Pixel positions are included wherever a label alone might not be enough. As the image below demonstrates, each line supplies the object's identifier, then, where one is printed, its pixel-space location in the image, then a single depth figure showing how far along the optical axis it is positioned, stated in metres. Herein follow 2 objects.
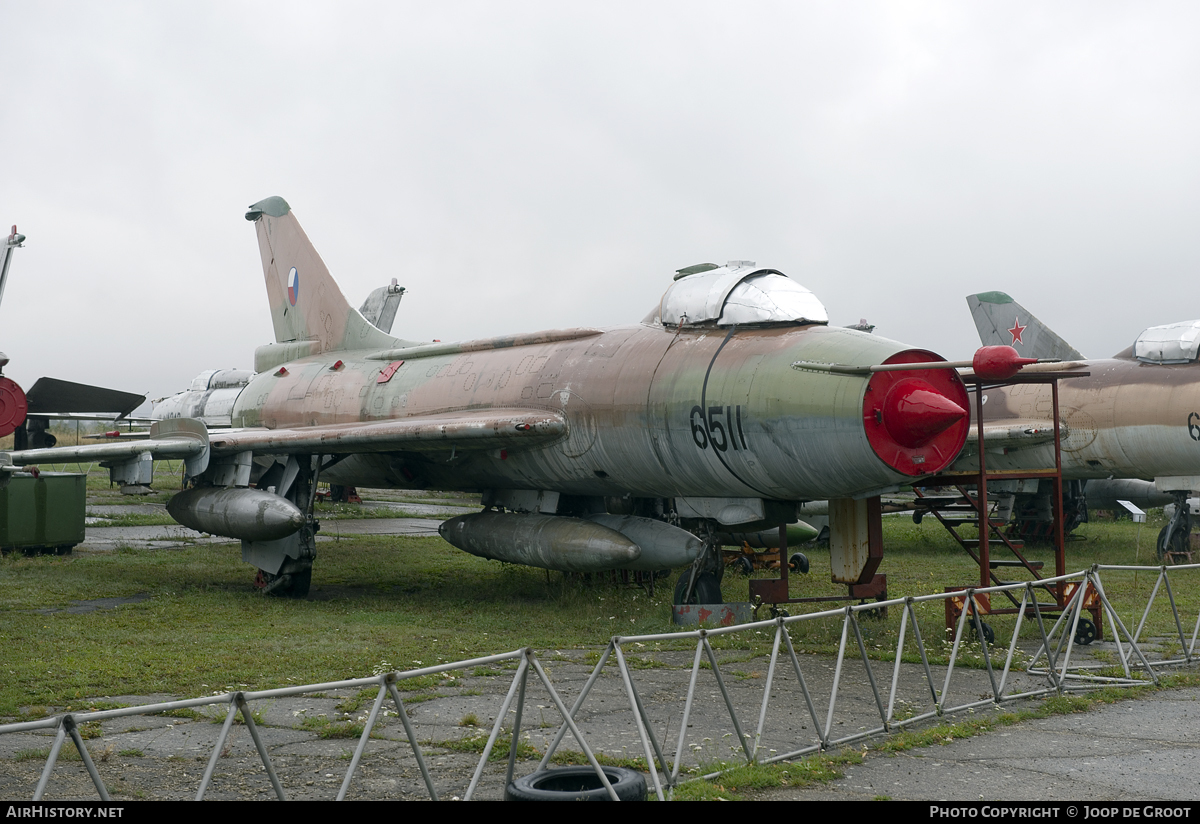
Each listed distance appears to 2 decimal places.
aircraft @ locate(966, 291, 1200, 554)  16.59
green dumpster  16.92
